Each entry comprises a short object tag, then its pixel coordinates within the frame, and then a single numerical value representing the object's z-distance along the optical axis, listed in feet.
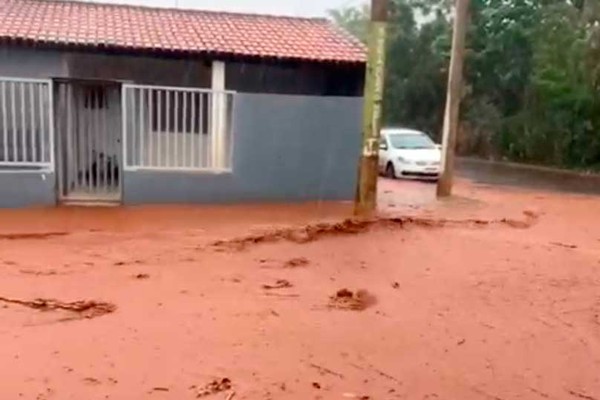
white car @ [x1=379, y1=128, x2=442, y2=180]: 65.87
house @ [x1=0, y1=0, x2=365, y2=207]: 39.73
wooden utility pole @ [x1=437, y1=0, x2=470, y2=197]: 49.60
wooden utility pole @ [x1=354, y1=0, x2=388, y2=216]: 37.14
